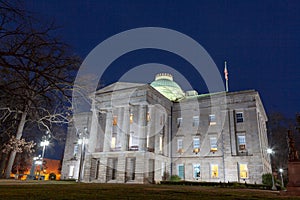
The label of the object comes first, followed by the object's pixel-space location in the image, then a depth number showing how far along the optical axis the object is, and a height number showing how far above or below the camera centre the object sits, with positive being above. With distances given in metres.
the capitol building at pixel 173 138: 34.59 +4.73
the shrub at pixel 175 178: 35.31 -1.23
